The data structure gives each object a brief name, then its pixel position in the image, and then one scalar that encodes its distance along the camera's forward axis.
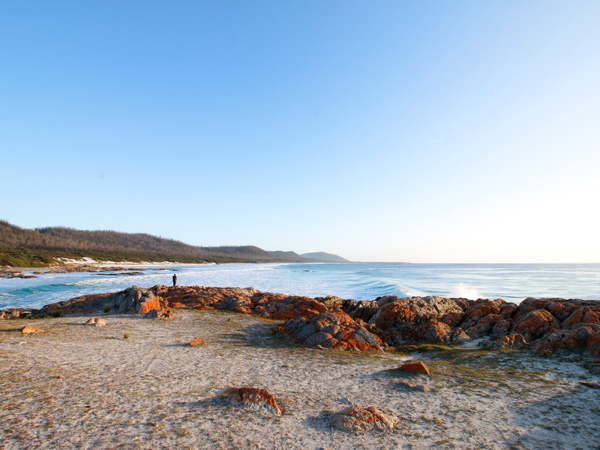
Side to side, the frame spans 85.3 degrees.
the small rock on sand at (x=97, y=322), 14.24
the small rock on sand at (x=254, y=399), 6.37
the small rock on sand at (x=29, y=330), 11.94
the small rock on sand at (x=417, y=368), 8.80
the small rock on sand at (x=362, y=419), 5.75
